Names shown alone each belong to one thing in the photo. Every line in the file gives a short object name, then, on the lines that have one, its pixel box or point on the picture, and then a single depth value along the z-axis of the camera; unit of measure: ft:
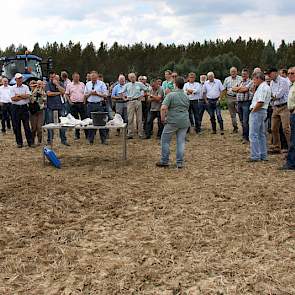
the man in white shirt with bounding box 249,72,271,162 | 26.50
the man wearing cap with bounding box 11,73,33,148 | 32.68
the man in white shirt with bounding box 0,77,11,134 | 42.68
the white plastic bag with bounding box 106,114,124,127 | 28.32
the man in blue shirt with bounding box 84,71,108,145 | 35.14
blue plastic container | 26.84
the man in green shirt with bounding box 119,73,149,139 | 38.17
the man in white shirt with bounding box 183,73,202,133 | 40.14
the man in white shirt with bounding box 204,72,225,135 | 39.83
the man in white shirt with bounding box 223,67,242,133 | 37.93
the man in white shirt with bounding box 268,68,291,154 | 28.76
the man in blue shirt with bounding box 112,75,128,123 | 39.47
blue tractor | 58.70
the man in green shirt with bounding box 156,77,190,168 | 25.62
